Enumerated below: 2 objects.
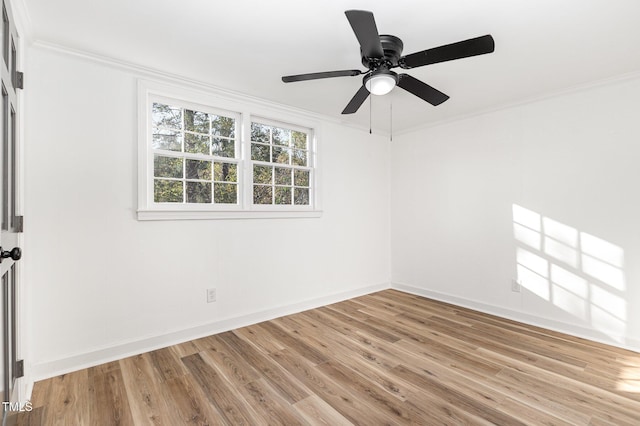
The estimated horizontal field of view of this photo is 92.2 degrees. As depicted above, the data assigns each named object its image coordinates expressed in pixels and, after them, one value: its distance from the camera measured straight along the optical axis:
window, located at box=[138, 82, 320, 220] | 2.81
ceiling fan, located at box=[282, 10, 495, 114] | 1.60
